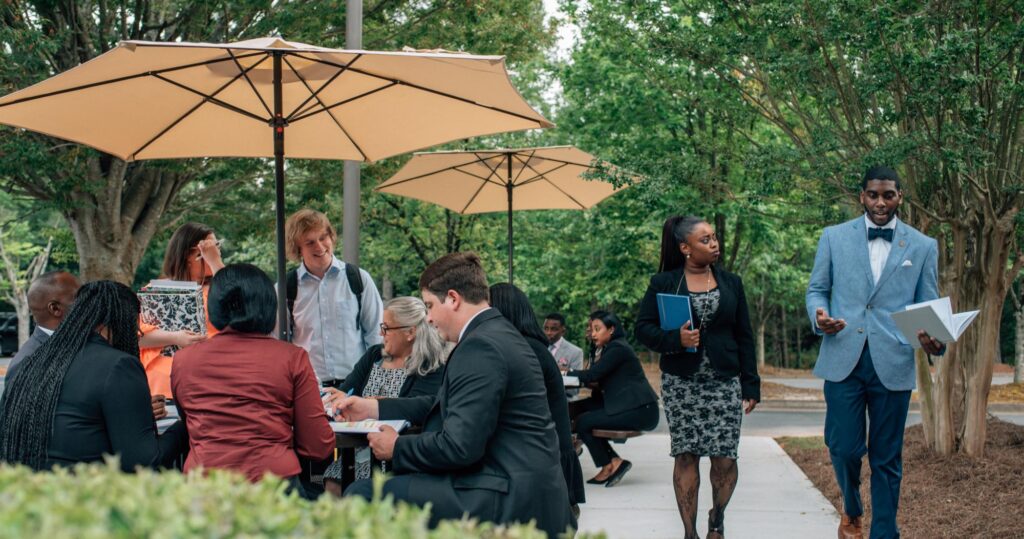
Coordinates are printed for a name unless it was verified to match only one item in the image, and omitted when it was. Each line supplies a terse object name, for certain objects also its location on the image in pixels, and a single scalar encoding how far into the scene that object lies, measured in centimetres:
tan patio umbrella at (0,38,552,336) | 511
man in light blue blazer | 546
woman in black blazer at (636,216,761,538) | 621
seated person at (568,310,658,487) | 888
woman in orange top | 580
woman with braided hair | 388
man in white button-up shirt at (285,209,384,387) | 659
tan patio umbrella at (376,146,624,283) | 1005
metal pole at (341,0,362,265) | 905
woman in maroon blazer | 401
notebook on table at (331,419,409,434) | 463
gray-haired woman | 566
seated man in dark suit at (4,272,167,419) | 493
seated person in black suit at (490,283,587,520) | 462
